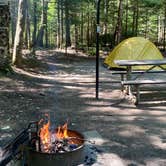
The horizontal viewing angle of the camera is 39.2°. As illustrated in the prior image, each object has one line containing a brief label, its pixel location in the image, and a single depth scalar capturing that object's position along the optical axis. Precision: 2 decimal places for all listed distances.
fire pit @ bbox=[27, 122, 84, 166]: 2.79
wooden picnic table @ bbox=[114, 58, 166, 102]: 5.60
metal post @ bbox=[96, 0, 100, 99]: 5.21
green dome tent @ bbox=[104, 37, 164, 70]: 8.77
